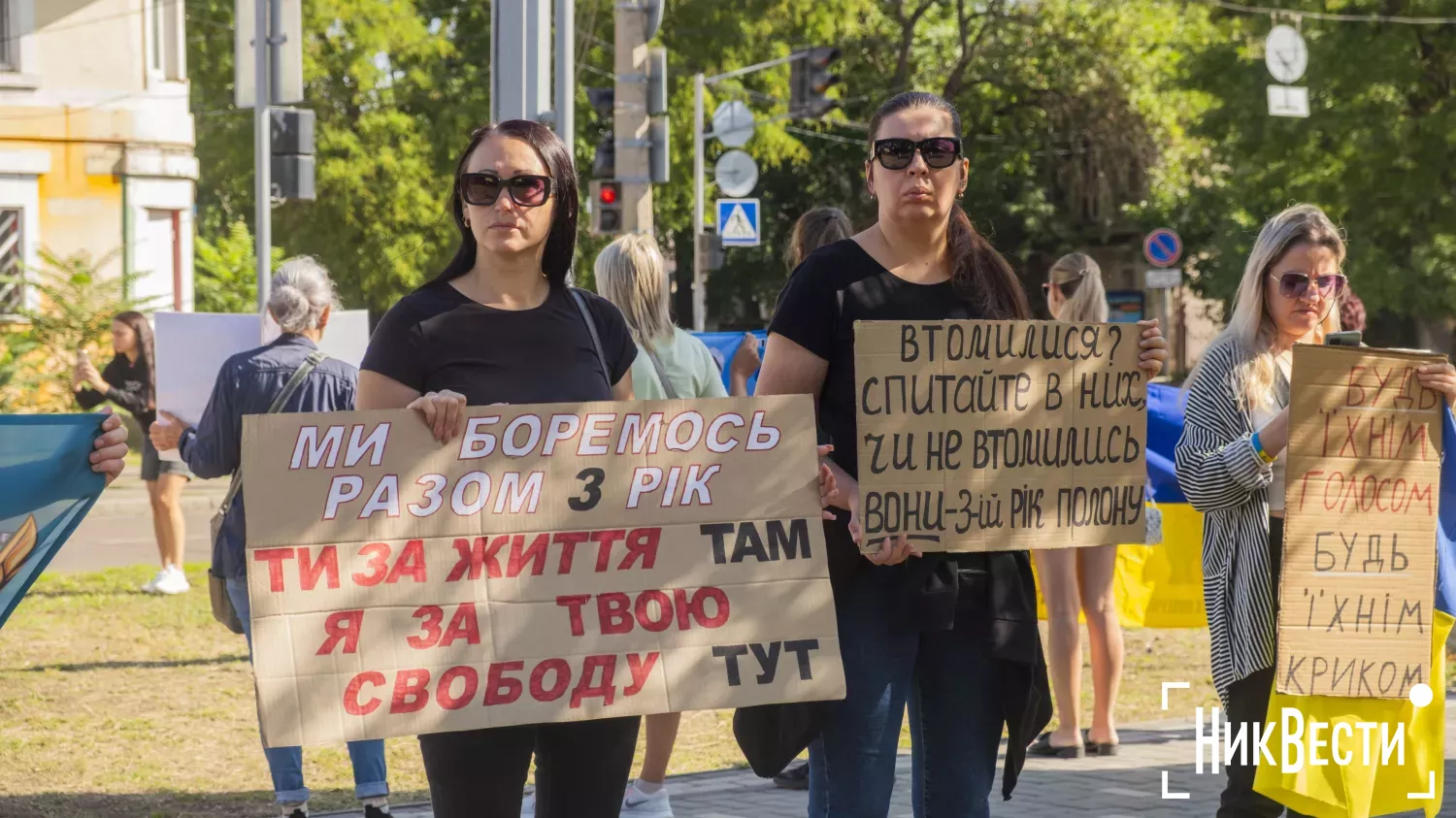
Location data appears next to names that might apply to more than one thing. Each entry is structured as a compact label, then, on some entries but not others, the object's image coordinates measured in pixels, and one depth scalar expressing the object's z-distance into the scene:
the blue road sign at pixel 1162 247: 28.47
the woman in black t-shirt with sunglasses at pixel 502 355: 3.58
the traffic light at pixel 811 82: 24.44
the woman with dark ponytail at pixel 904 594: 3.84
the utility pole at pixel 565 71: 11.21
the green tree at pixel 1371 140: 26.88
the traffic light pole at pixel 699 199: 28.59
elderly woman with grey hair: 6.06
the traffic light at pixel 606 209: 16.31
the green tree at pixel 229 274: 29.77
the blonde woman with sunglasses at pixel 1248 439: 4.63
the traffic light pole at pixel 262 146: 15.31
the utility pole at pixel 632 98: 14.92
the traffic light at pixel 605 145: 15.59
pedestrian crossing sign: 26.12
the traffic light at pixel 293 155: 15.47
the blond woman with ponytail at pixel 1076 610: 7.01
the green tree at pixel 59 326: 20.17
